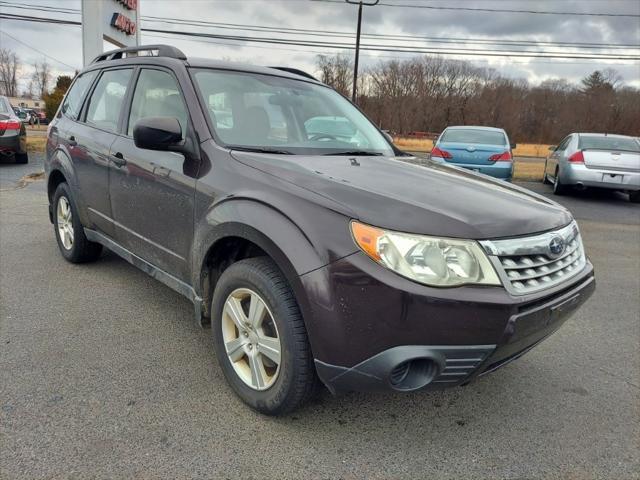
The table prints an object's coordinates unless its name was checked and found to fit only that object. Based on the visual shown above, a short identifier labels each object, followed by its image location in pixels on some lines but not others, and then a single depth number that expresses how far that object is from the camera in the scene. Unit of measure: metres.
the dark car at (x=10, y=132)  11.45
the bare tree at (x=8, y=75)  100.47
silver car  10.03
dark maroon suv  1.92
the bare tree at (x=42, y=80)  100.57
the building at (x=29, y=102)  94.38
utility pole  23.62
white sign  12.83
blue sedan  9.59
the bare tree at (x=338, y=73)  54.91
